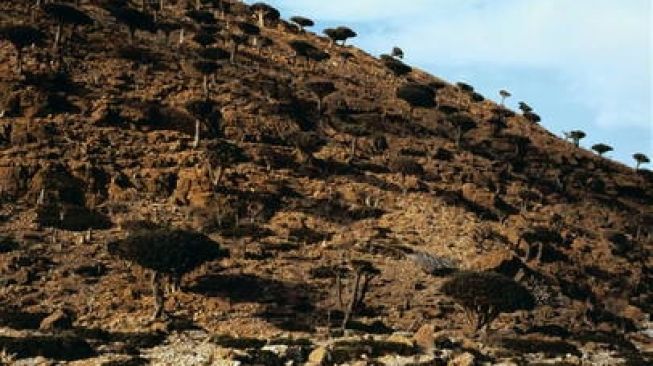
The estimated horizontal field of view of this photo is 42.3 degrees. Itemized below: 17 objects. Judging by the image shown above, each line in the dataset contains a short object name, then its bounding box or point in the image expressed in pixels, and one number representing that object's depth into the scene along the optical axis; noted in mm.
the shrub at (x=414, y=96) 103438
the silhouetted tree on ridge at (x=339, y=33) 131000
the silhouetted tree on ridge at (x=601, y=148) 123625
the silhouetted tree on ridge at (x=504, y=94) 128625
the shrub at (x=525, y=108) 133900
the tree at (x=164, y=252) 56125
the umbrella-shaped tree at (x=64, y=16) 89188
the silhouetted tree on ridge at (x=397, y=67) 126125
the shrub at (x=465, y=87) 136500
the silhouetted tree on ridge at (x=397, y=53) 146625
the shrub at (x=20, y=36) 83062
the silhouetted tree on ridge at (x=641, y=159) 122125
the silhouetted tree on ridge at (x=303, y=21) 136750
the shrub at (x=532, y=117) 132125
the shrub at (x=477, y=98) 131788
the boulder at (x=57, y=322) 51938
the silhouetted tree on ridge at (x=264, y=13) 135375
